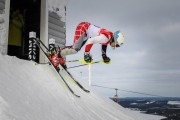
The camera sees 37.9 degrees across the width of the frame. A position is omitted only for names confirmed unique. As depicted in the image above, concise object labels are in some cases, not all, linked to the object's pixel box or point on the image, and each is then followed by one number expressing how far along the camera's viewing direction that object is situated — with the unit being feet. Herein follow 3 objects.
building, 25.97
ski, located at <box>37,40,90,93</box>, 26.71
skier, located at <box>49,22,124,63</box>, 19.58
